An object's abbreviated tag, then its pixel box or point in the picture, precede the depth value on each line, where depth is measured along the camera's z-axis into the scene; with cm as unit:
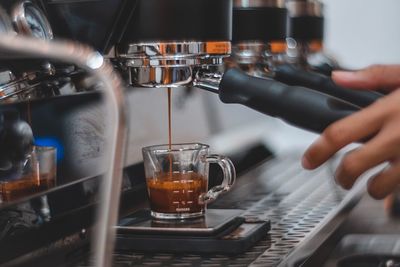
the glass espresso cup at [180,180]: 92
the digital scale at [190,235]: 86
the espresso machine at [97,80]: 80
